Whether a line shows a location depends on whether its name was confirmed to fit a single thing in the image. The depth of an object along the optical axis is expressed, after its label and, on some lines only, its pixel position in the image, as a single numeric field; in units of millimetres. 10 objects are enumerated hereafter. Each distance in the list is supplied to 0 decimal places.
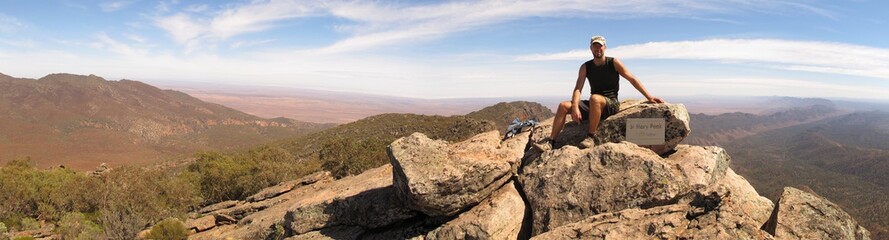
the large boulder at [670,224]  7172
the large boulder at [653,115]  12102
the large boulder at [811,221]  7578
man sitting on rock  11781
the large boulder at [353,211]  12124
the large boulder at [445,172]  10445
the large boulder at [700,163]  10578
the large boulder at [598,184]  9955
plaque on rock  12023
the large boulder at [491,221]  9953
